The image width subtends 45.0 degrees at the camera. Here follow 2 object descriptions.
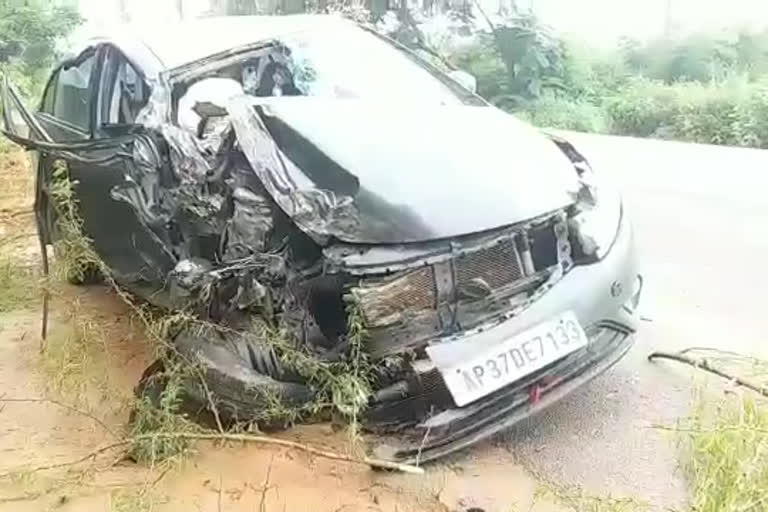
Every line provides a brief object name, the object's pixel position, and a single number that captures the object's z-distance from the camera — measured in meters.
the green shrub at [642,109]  9.34
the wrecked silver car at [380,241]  3.15
